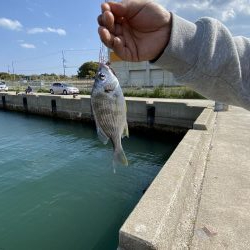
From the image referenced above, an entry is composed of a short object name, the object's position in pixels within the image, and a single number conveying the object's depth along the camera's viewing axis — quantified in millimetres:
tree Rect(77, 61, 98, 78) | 49825
